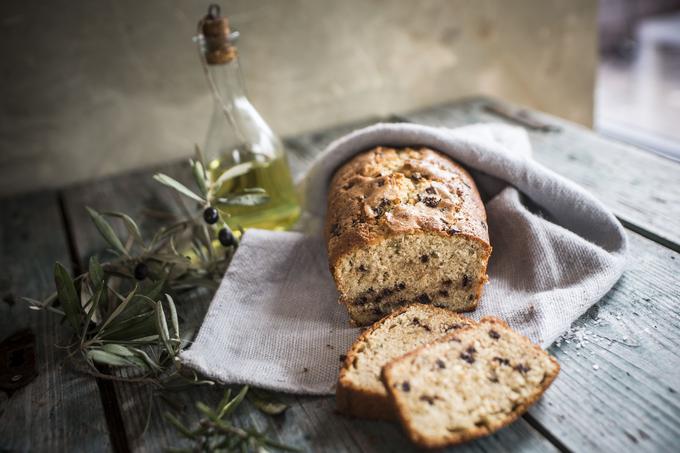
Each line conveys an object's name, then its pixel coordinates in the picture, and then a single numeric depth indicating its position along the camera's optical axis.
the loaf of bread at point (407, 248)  0.72
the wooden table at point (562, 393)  0.63
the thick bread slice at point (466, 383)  0.62
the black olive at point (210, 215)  0.78
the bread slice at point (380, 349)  0.64
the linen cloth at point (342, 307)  0.70
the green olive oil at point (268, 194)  0.84
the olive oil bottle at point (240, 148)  0.84
